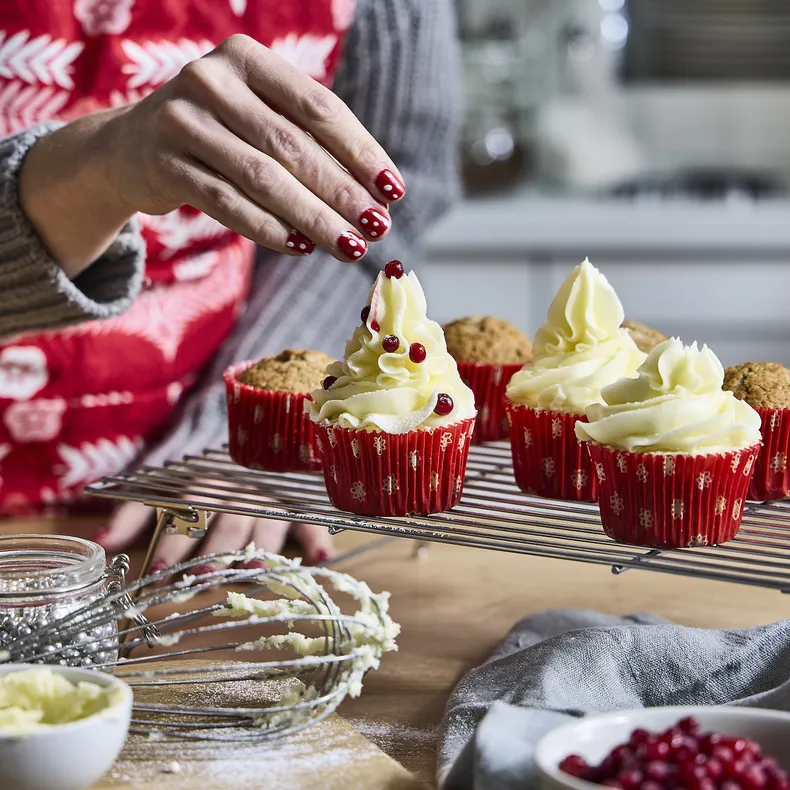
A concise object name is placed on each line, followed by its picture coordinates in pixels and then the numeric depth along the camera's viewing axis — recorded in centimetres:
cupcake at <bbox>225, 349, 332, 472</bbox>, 104
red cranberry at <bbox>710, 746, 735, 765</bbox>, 73
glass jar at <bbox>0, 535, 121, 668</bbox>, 81
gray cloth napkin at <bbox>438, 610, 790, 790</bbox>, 83
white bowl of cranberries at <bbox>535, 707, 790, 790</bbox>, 73
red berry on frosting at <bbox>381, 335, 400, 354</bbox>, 94
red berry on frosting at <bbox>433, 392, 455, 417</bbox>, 94
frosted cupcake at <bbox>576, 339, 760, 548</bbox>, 90
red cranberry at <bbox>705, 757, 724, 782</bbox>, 73
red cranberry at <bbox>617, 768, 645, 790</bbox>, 73
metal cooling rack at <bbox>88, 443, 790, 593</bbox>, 84
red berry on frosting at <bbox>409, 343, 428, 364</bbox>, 94
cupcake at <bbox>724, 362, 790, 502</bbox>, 96
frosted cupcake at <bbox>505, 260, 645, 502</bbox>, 99
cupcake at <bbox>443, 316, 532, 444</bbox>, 109
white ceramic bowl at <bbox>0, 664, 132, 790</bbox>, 75
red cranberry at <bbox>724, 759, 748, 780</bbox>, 73
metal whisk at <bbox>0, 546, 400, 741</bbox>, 80
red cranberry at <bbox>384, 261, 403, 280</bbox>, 93
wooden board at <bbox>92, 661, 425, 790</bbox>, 79
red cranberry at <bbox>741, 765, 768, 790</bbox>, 72
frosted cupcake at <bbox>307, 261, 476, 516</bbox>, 94
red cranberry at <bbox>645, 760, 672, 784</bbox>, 73
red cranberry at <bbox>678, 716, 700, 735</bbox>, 75
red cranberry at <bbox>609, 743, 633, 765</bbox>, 74
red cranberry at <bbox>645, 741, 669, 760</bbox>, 74
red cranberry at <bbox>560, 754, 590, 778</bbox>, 74
